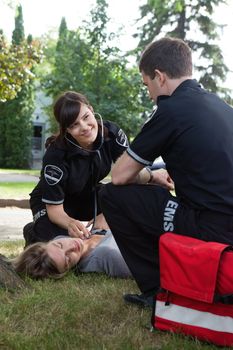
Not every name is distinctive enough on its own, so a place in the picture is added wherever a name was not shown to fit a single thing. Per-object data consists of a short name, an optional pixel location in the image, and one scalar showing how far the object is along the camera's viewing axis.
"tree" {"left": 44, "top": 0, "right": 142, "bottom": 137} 23.31
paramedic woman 4.11
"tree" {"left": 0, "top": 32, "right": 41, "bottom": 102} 12.18
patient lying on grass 3.62
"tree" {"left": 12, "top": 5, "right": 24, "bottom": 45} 31.72
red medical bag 2.32
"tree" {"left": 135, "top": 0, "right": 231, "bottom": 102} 26.86
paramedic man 2.64
